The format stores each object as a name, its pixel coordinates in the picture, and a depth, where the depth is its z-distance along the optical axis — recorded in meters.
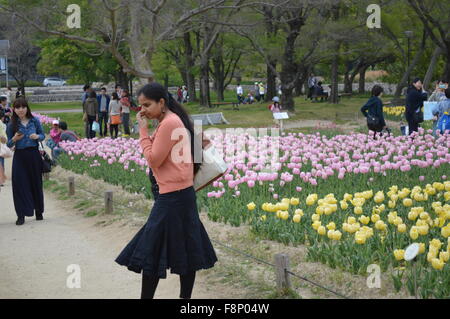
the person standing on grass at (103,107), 20.56
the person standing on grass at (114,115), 19.12
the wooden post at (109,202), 9.88
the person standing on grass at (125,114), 19.23
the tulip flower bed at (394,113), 22.99
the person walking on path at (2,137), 8.82
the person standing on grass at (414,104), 13.89
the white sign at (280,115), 18.23
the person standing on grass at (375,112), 13.16
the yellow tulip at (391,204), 7.21
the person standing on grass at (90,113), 19.36
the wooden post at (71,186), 11.77
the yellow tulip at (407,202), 7.11
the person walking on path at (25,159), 9.38
